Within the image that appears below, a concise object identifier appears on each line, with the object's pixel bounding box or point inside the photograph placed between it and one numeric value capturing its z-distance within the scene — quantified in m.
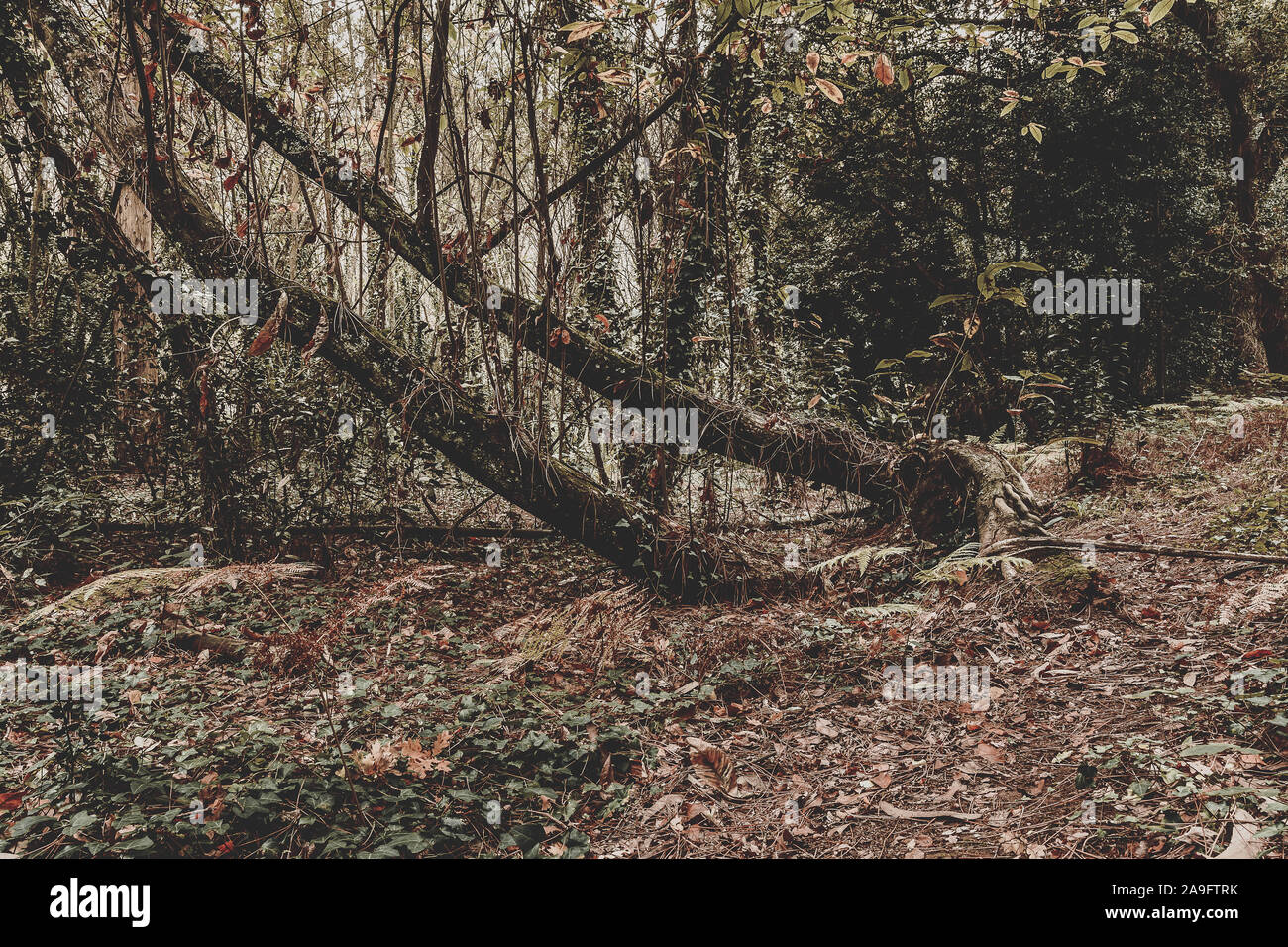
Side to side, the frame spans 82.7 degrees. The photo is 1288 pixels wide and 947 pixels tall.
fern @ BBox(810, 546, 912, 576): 4.37
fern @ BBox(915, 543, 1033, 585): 4.09
